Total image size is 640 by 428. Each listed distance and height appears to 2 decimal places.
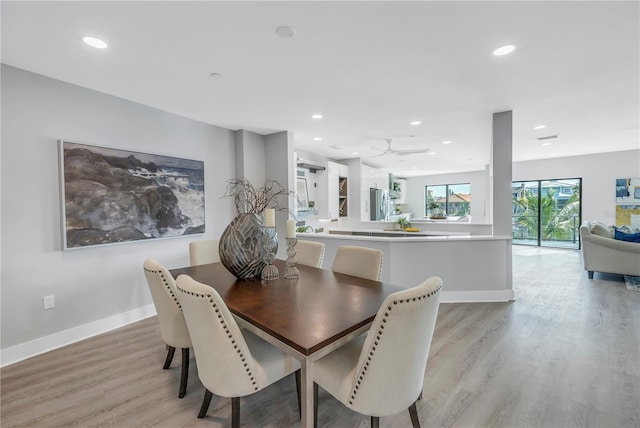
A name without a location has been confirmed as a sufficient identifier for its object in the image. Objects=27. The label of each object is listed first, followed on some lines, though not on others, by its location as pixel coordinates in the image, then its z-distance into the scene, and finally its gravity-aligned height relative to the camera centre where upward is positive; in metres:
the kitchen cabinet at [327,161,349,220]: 6.35 +0.42
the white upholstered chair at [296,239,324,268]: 2.84 -0.46
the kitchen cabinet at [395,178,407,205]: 10.85 +0.66
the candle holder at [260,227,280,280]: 2.26 -0.38
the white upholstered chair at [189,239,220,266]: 3.02 -0.46
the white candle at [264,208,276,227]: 2.29 -0.06
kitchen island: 3.79 -0.77
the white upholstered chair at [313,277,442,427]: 1.21 -0.68
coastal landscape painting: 2.77 +0.17
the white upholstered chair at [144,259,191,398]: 1.89 -0.69
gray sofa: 4.46 -0.80
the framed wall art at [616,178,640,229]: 6.56 +0.02
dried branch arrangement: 4.34 +0.27
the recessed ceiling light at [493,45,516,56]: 2.17 +1.19
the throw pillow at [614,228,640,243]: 4.60 -0.54
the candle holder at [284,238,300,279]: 2.23 -0.42
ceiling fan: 4.80 +0.93
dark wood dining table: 1.25 -0.56
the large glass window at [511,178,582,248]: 7.52 -0.21
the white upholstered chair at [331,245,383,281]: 2.29 -0.46
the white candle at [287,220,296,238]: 2.22 -0.16
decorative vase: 2.19 -0.29
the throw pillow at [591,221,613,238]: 4.96 -0.48
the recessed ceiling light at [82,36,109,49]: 2.03 +1.22
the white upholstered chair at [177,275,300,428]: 1.36 -0.71
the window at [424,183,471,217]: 10.47 +0.24
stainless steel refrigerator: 7.83 +0.11
